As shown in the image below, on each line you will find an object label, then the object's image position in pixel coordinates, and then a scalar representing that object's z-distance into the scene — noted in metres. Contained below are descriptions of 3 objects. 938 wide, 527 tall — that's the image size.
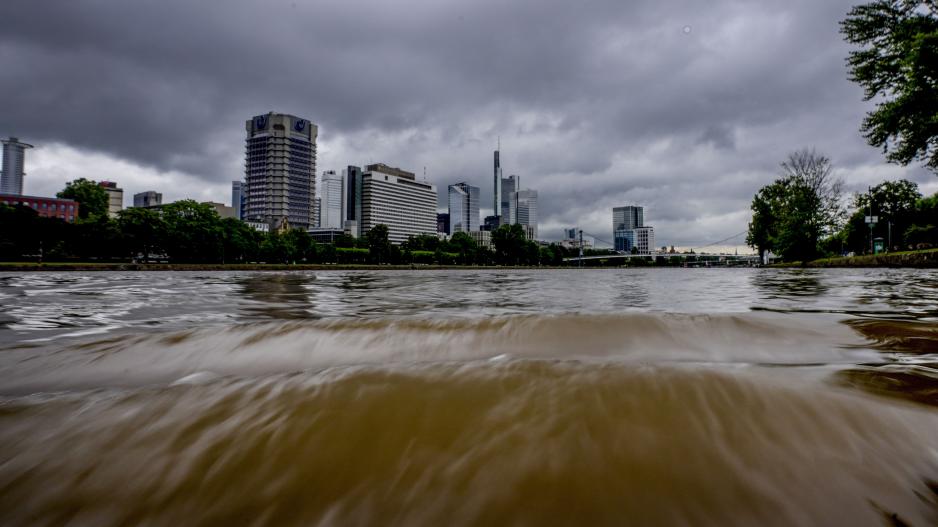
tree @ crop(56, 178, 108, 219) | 81.44
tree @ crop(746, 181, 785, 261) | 62.76
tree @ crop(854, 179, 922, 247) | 54.72
